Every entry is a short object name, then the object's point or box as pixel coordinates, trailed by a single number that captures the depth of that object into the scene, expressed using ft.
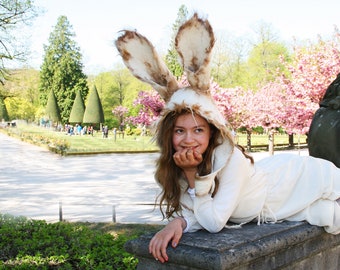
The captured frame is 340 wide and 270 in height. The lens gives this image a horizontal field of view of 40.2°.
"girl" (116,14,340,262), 7.13
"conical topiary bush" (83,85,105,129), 108.78
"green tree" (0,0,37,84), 37.76
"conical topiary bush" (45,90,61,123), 116.16
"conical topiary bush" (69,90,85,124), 111.45
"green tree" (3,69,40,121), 123.87
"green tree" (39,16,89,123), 115.75
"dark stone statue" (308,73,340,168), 11.85
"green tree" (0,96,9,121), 173.37
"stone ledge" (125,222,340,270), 6.33
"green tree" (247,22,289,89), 124.06
